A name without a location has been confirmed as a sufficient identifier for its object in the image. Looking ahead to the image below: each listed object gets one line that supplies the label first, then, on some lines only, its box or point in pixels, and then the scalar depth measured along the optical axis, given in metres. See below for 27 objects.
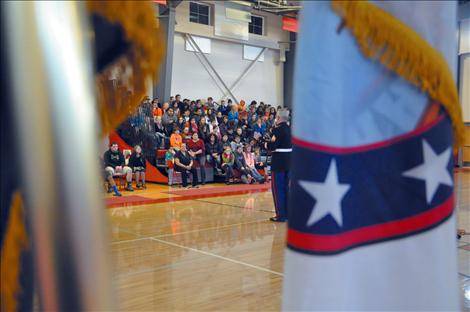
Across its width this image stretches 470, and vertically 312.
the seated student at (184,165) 9.28
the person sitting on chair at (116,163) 8.38
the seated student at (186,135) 10.02
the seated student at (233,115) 12.24
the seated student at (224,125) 11.38
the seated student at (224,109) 12.74
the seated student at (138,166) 8.79
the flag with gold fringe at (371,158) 0.82
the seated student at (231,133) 11.26
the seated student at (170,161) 9.32
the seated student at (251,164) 9.96
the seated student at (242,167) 9.91
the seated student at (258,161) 10.72
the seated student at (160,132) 10.23
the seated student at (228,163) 9.87
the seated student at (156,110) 10.64
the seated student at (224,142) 10.44
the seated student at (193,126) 10.52
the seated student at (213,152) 10.08
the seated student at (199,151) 9.74
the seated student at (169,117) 10.57
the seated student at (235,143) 10.37
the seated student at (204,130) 10.45
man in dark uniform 5.12
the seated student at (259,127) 12.17
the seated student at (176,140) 9.73
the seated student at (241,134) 11.22
